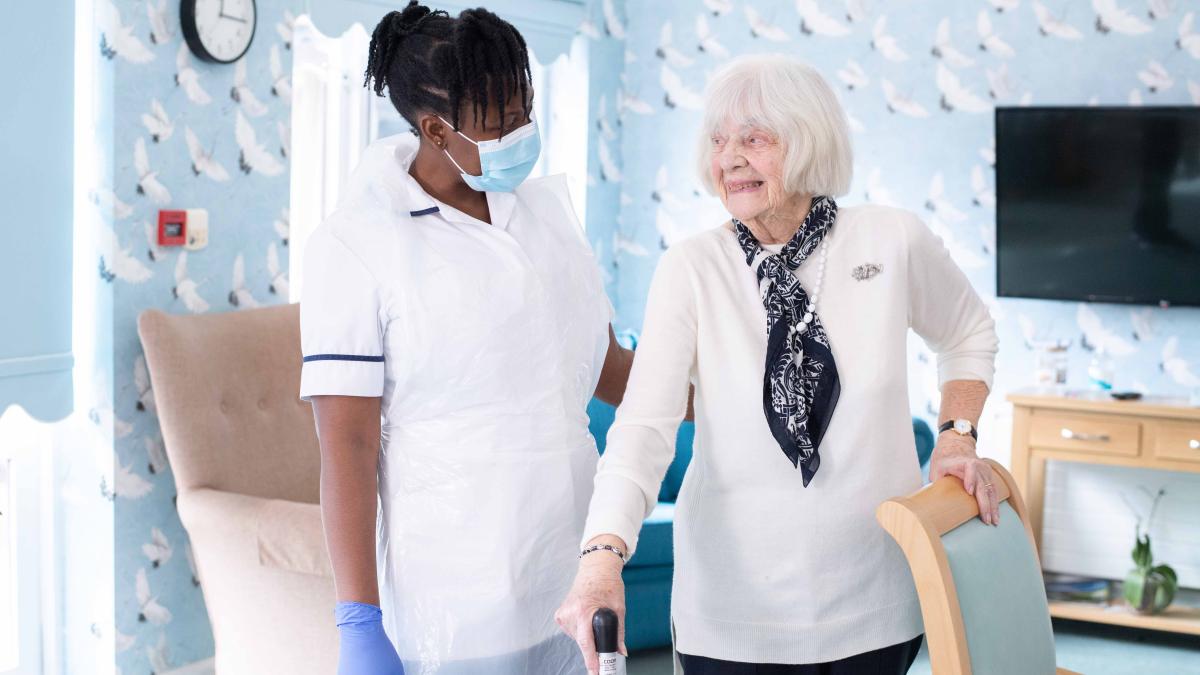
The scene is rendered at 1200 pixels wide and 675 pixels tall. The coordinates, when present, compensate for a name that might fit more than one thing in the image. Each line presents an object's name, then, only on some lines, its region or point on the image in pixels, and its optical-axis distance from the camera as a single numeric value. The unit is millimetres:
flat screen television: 3988
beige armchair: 2637
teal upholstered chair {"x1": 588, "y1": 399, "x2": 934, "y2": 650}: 3506
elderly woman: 1445
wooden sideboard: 3748
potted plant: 3850
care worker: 1487
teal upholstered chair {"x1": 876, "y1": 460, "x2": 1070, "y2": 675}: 1352
